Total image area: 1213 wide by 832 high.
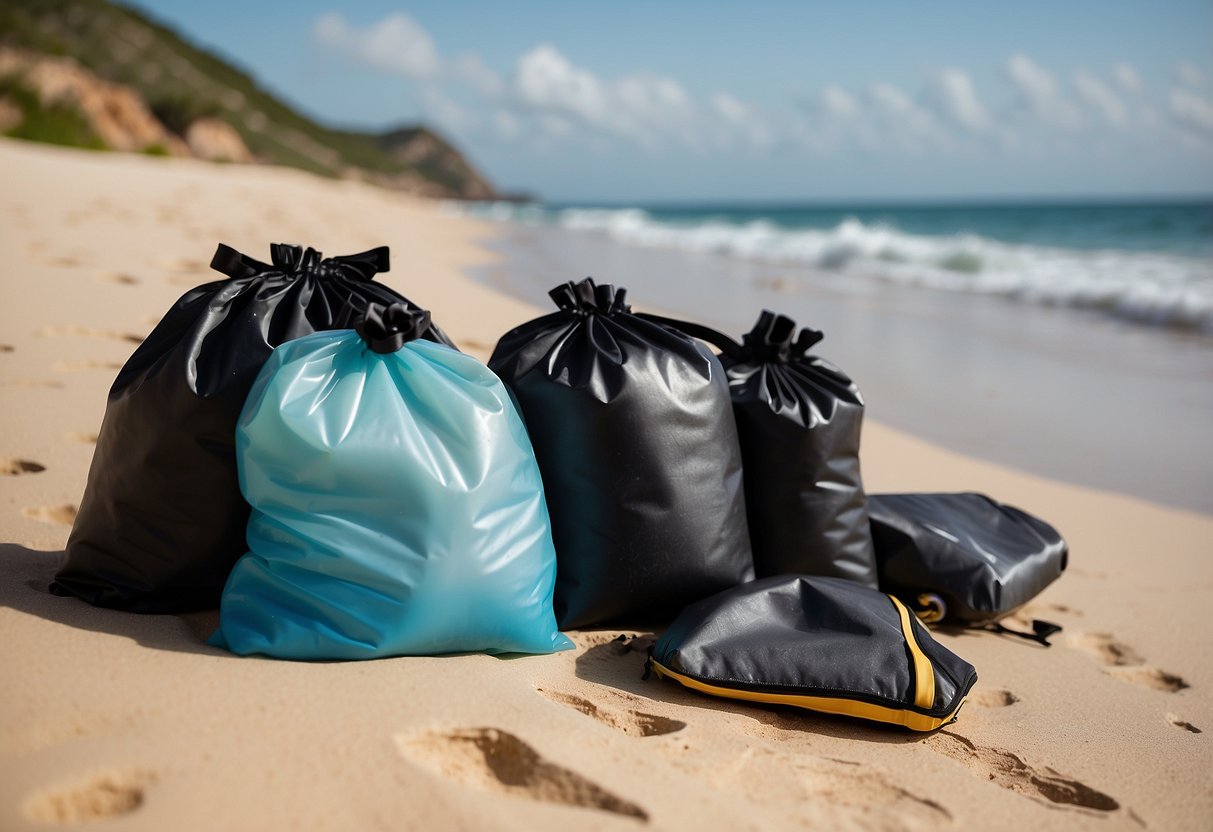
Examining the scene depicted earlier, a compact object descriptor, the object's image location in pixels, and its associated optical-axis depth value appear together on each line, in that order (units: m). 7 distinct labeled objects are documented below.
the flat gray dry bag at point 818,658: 1.76
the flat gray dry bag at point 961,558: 2.38
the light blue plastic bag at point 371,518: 1.70
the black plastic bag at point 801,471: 2.23
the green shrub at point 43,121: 16.77
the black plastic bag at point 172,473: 1.85
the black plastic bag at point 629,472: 2.04
